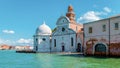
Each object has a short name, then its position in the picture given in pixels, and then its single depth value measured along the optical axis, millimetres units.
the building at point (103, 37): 26516
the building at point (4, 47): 171612
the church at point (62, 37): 43469
